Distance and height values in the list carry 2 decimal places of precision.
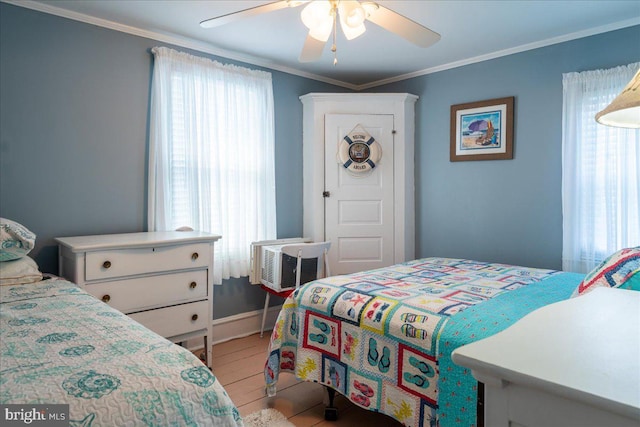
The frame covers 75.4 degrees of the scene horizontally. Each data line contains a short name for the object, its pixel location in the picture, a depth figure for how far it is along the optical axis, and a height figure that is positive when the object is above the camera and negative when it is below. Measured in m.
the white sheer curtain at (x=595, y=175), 2.90 +0.22
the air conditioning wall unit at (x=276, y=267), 3.39 -0.52
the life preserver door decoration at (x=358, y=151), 4.02 +0.53
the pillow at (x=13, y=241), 2.12 -0.17
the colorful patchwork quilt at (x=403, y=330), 1.58 -0.55
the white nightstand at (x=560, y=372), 0.60 -0.26
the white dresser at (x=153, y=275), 2.36 -0.41
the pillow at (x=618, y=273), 1.43 -0.26
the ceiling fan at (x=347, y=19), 1.75 +0.83
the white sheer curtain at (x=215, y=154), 3.13 +0.43
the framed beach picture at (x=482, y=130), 3.55 +0.68
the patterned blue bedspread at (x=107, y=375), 0.90 -0.40
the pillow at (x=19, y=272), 2.05 -0.33
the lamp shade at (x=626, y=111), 0.95 +0.26
